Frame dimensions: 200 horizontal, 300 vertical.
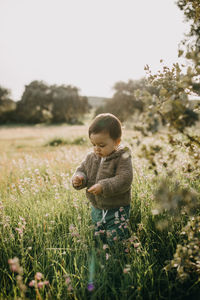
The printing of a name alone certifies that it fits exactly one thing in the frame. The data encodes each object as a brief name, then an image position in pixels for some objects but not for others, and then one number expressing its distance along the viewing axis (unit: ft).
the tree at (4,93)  183.73
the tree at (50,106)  179.42
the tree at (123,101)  169.27
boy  8.76
